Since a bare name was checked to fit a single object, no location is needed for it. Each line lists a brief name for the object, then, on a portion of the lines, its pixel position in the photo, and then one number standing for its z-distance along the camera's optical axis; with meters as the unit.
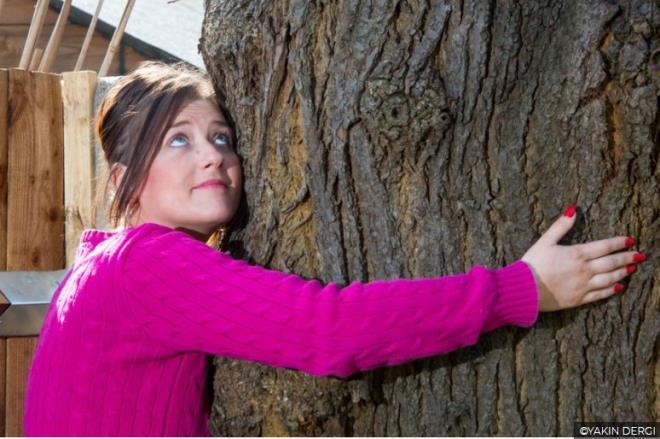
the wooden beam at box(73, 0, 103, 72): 4.34
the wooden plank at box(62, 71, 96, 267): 3.81
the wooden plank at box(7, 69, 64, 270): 3.70
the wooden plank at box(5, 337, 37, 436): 3.73
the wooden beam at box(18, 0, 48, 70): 4.08
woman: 1.71
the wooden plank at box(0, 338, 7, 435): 3.71
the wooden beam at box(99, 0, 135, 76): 4.40
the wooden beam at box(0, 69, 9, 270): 3.66
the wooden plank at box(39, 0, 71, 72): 4.16
